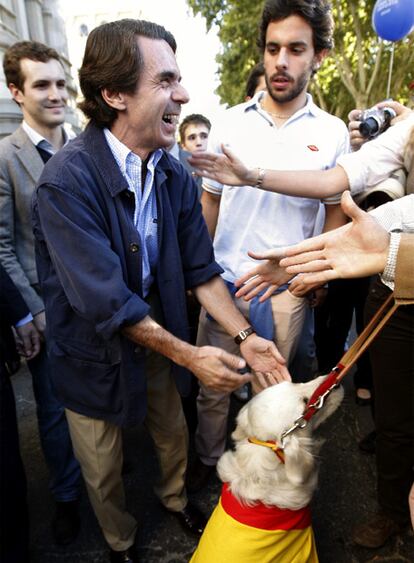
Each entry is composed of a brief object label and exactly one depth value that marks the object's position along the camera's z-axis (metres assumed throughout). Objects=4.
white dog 1.57
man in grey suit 2.16
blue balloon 5.63
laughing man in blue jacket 1.49
